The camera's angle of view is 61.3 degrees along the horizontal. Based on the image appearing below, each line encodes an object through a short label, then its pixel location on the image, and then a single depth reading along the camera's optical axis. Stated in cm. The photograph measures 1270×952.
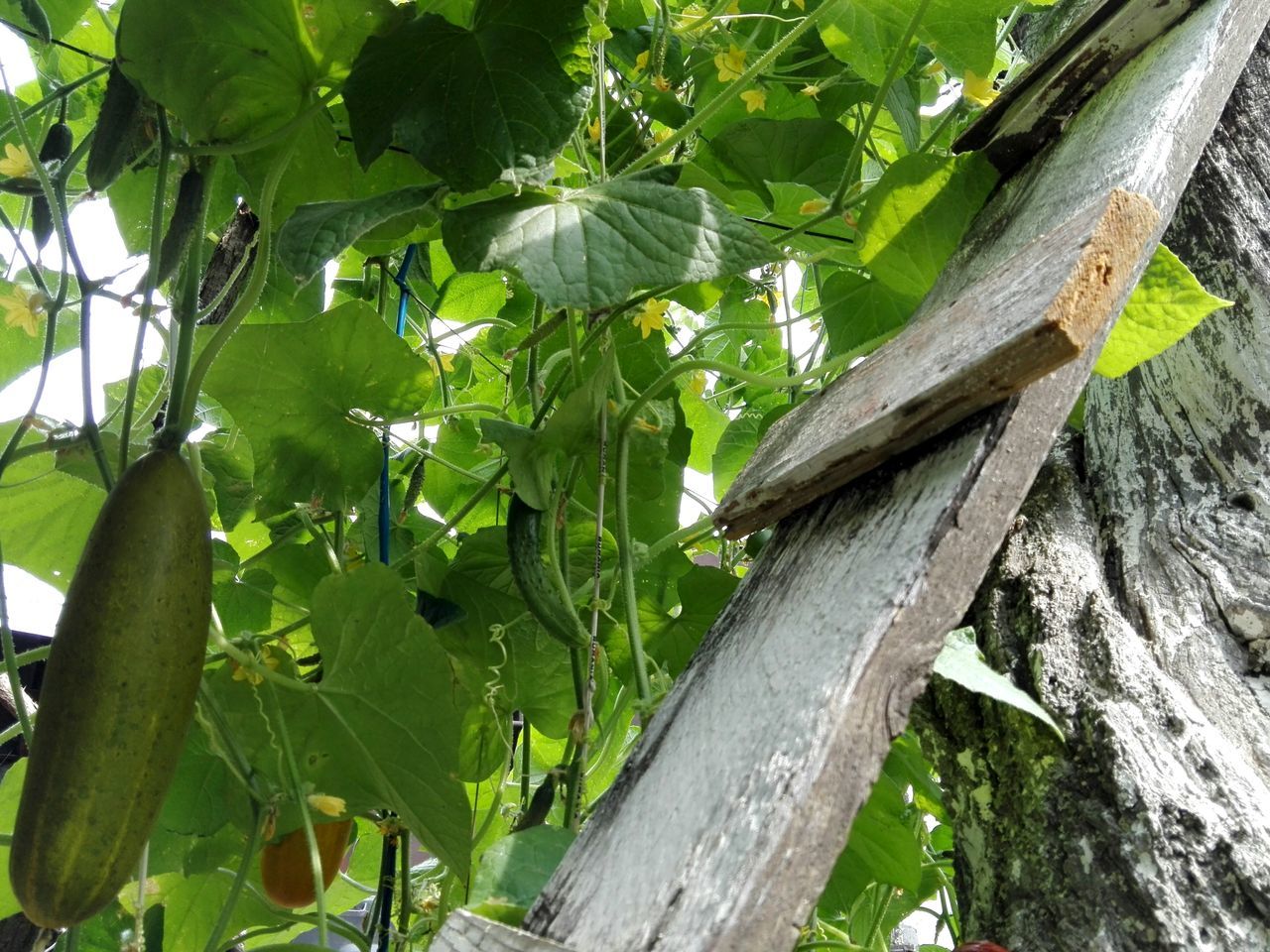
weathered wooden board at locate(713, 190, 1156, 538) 32
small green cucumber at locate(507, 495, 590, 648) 67
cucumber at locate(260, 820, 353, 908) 77
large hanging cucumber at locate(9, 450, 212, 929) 47
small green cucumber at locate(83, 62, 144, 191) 57
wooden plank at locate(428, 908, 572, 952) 26
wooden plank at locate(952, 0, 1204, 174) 62
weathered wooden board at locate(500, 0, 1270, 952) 23
